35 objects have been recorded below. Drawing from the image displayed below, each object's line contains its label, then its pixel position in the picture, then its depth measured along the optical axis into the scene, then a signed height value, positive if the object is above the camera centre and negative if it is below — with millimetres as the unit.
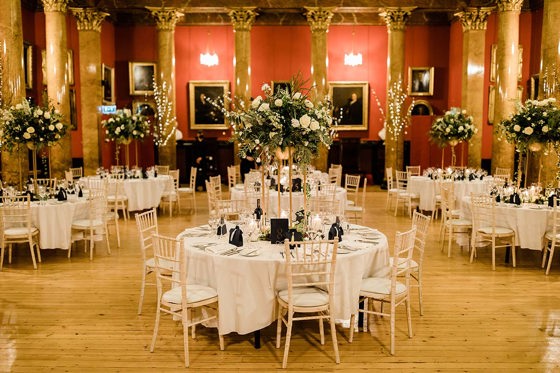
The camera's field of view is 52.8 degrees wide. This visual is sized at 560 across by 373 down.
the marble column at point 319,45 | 15974 +2952
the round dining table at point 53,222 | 8023 -1066
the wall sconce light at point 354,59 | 16828 +2662
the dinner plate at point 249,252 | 4954 -920
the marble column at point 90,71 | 15016 +2048
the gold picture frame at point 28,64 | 14641 +2177
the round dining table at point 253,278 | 4812 -1132
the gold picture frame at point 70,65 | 15953 +2358
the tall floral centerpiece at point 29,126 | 8266 +322
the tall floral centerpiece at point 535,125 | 8562 +361
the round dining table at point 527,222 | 7539 -987
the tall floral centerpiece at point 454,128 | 12875 +474
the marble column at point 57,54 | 13305 +2221
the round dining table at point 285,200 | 9533 -884
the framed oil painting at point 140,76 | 18031 +2301
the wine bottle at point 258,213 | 6298 -725
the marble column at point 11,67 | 9938 +1433
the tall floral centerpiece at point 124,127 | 12406 +471
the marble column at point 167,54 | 15984 +2714
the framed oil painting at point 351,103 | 18141 +1463
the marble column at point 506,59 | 13375 +2125
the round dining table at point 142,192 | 11406 -899
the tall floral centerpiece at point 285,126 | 5117 +208
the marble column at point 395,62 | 16266 +2519
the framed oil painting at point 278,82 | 18122 +2128
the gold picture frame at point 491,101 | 16812 +1420
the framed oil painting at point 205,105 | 18125 +1389
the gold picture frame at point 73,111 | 16141 +1064
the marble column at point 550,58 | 10391 +1681
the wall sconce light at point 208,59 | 16734 +2648
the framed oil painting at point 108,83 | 16841 +1976
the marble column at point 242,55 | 16047 +2666
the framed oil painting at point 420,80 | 18000 +2187
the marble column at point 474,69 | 15414 +2171
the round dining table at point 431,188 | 11391 -815
